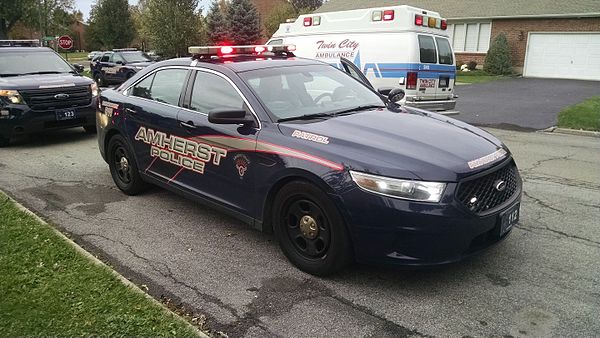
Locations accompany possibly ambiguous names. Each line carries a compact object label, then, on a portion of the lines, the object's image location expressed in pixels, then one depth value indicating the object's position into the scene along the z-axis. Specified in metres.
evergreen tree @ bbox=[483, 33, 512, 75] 26.38
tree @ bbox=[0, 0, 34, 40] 33.33
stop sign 23.02
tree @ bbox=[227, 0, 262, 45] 34.25
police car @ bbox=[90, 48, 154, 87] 20.30
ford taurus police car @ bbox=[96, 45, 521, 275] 3.31
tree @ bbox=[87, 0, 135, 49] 45.28
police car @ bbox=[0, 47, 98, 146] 8.39
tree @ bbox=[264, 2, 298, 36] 42.69
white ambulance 10.23
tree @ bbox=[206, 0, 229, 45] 34.16
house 24.42
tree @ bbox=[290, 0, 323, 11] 57.97
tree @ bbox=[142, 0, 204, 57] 27.67
